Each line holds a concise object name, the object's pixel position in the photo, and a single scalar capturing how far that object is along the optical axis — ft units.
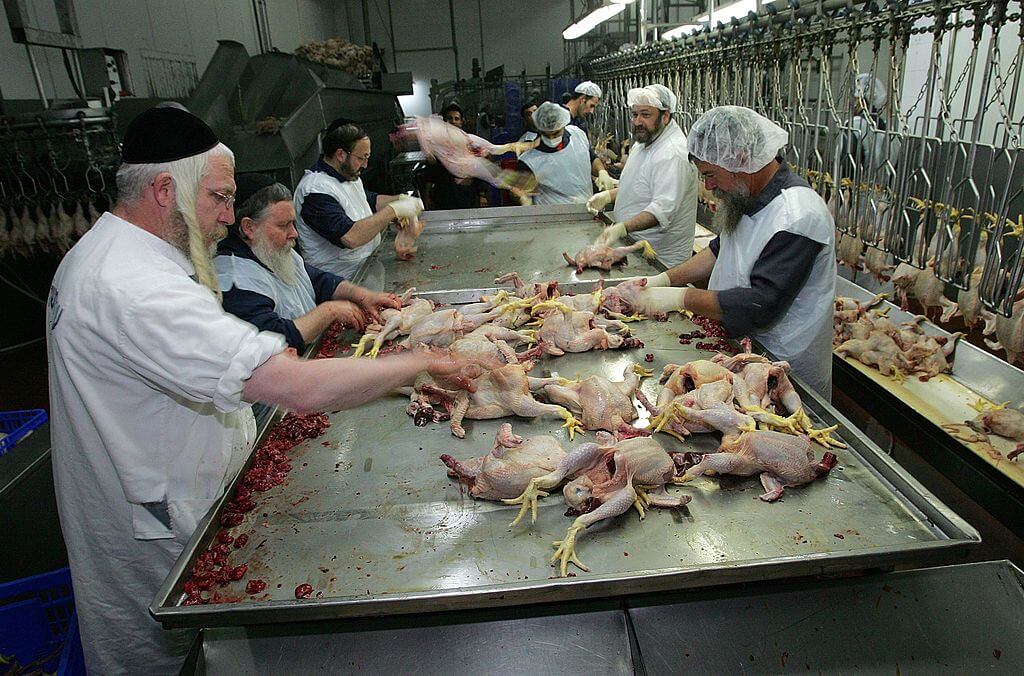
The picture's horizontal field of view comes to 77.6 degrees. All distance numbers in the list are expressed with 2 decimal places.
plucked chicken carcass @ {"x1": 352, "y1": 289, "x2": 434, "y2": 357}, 10.48
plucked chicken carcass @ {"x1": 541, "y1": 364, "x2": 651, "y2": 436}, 7.87
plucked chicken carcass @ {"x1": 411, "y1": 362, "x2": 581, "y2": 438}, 8.23
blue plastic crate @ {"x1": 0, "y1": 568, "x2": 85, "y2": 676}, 7.93
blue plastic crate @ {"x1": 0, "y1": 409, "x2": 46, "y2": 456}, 10.91
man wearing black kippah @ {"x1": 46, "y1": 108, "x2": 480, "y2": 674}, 5.53
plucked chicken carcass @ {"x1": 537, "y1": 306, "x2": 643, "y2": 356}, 10.14
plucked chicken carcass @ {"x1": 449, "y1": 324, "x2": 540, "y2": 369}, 9.14
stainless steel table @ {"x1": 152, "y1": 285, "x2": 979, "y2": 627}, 5.34
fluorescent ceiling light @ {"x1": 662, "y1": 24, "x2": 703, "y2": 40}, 24.71
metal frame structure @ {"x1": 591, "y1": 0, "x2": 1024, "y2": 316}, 10.82
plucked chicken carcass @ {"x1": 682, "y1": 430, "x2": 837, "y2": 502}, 6.63
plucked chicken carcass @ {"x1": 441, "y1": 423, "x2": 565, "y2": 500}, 6.61
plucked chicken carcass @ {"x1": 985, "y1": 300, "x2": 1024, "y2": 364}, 11.51
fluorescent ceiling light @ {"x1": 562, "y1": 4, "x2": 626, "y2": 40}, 24.56
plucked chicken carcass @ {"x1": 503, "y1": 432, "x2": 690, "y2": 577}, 6.36
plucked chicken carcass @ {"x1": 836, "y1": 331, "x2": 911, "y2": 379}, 12.92
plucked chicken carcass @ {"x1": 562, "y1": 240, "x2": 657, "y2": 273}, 14.05
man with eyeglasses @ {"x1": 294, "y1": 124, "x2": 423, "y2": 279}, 15.03
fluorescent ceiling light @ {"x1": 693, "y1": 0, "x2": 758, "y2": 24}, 17.74
